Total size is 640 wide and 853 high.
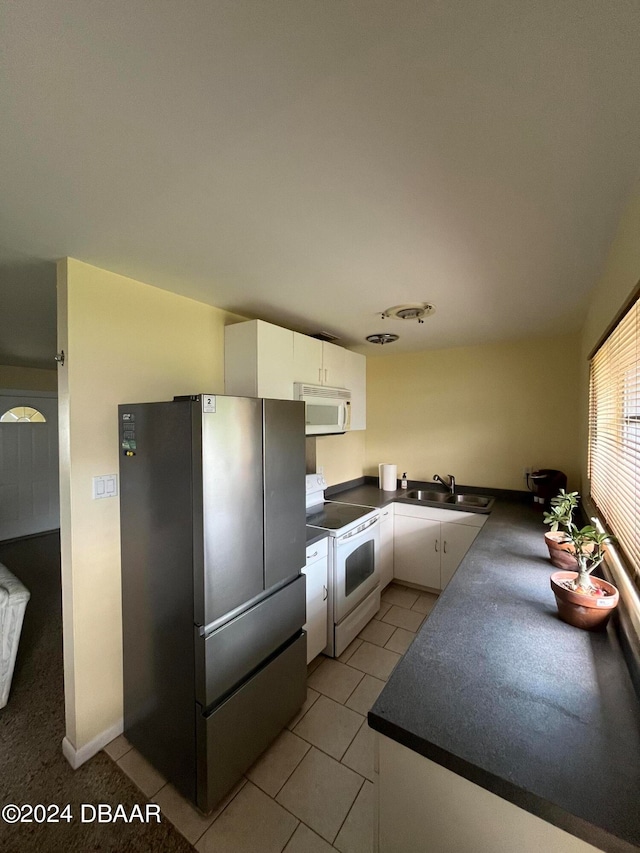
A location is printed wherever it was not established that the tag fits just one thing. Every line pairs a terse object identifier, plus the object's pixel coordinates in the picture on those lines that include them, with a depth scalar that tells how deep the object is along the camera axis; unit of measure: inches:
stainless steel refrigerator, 52.9
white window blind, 45.6
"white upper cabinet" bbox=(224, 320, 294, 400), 80.5
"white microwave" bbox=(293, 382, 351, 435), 94.3
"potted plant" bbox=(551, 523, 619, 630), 44.4
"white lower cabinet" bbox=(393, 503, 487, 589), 111.6
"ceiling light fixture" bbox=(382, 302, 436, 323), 82.9
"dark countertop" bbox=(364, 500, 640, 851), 25.3
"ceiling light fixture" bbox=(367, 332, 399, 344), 111.7
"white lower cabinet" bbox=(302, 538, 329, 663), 80.5
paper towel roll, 139.0
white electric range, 87.9
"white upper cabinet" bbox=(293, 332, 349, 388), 92.9
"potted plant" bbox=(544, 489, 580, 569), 62.3
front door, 171.8
